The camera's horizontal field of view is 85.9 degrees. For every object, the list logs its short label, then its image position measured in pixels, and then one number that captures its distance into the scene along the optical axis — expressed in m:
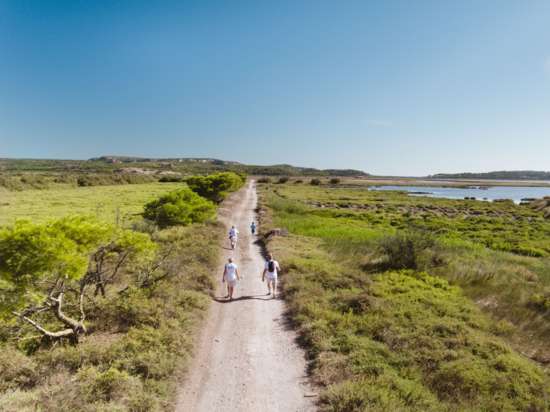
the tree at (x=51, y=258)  6.66
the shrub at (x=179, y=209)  27.67
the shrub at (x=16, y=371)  6.73
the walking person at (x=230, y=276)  12.79
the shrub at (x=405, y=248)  17.03
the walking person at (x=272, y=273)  13.25
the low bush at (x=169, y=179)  124.35
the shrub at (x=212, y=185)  48.75
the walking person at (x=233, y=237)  22.02
